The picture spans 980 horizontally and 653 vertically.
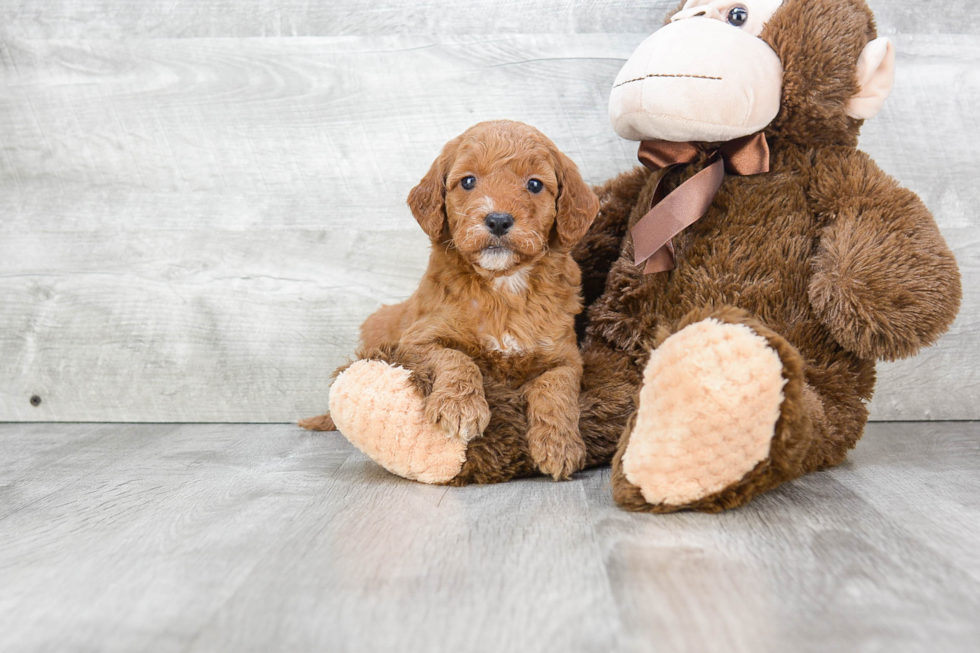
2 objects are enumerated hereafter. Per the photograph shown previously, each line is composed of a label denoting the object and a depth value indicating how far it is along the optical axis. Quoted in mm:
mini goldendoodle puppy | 618
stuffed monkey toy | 592
